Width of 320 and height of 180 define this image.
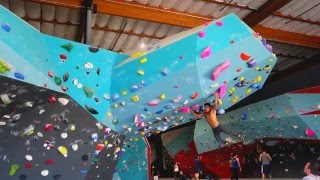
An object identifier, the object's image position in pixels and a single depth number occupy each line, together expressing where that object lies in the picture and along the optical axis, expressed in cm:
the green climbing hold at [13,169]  344
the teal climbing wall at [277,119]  757
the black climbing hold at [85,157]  389
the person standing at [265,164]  777
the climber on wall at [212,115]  479
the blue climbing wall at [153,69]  376
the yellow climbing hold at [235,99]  520
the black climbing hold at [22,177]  350
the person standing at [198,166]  977
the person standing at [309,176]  424
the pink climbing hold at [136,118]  426
